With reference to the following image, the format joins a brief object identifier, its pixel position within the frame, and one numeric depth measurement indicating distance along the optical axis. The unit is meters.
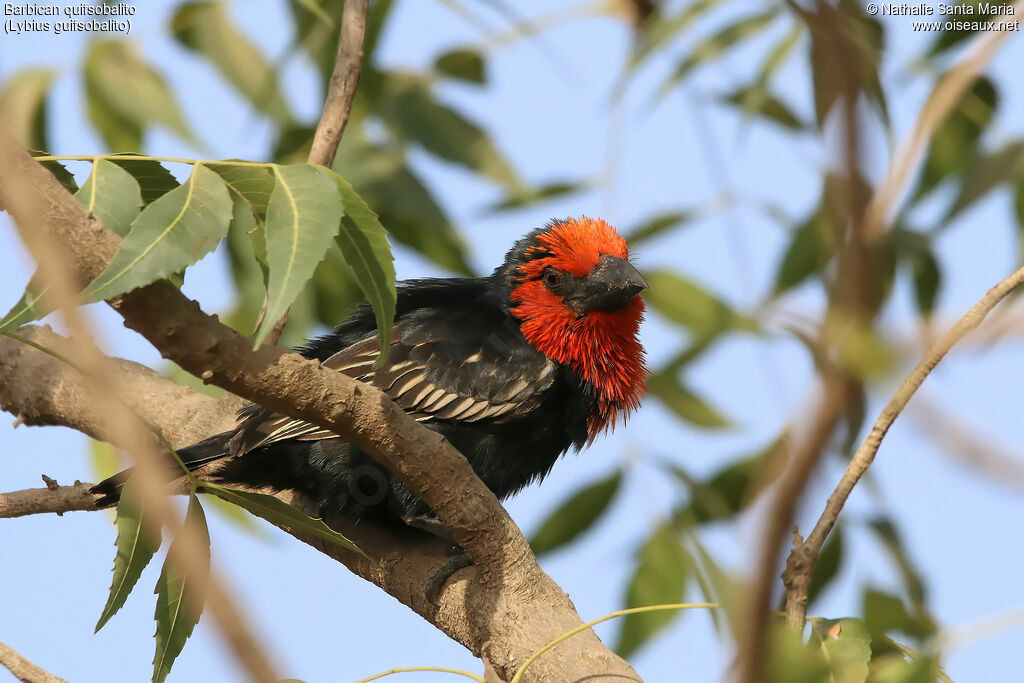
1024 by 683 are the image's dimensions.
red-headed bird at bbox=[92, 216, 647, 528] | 6.65
